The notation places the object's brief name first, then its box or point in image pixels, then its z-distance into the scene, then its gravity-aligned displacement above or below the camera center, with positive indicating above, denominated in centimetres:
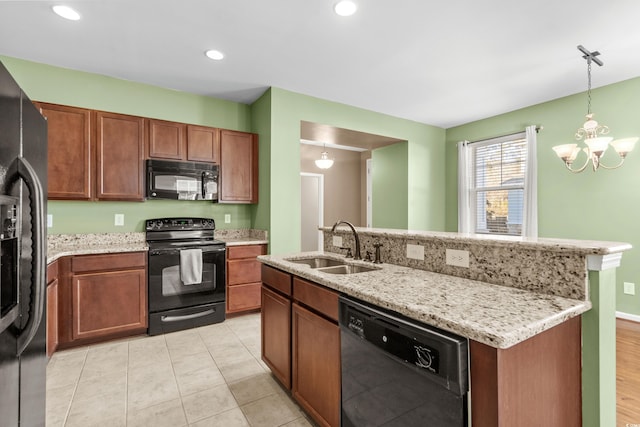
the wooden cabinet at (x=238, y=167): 373 +59
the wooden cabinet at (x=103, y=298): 271 -79
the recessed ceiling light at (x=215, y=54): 285 +153
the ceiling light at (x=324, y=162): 547 +92
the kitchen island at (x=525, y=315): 92 -35
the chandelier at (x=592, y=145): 273 +62
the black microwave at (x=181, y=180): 329 +38
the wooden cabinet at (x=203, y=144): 354 +83
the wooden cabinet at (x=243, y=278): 350 -77
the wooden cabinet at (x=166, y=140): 332 +83
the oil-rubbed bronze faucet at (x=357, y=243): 214 -22
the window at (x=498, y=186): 432 +40
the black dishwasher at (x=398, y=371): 95 -60
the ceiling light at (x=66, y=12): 223 +153
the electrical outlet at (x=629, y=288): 343 -89
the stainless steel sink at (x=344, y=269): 211 -40
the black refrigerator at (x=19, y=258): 91 -14
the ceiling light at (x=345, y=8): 219 +152
